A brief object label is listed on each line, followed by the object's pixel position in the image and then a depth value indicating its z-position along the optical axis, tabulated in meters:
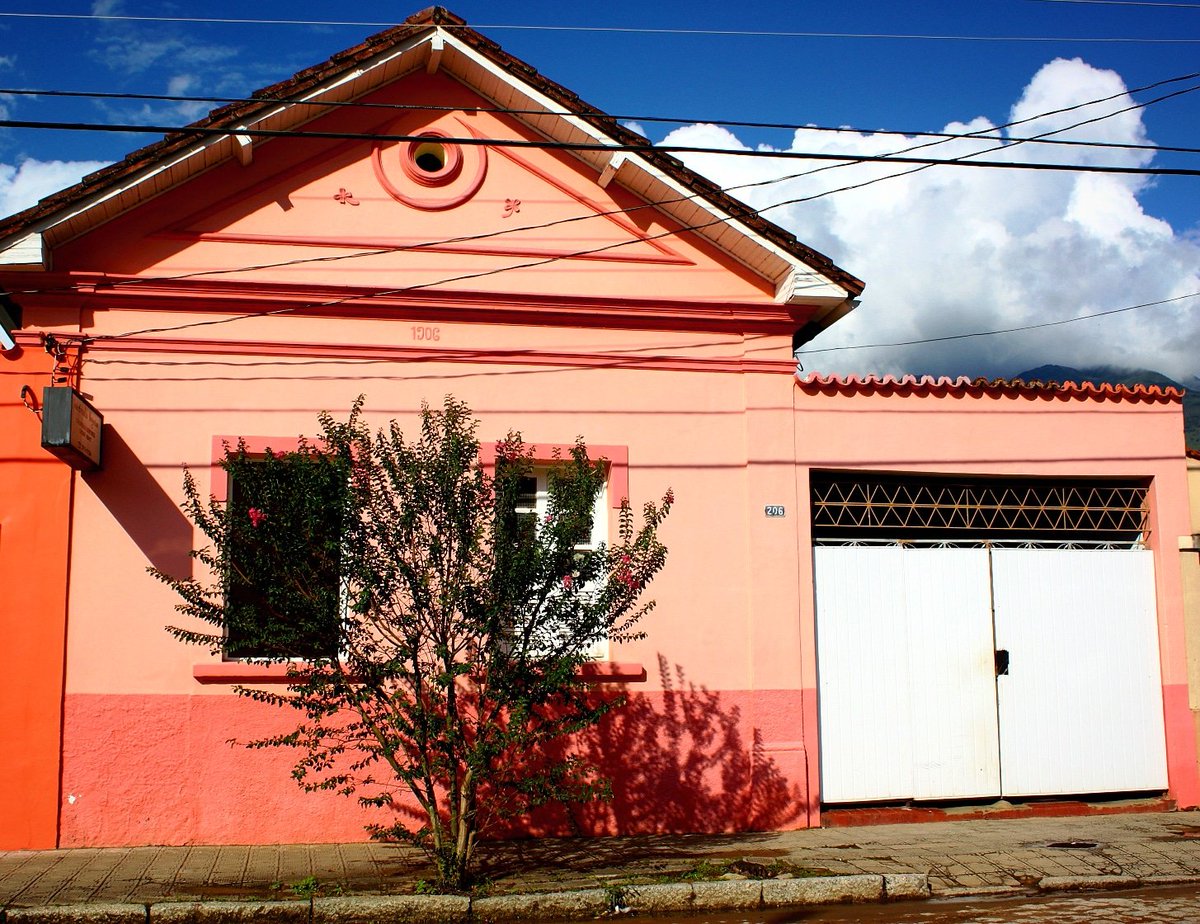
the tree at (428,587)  7.45
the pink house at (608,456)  9.12
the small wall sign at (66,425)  8.21
